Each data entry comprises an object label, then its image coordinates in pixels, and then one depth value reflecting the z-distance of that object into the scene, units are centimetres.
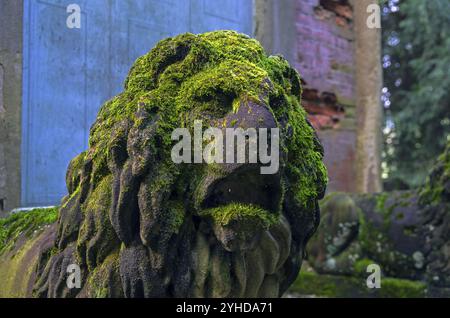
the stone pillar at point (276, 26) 445
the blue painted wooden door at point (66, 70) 294
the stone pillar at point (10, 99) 282
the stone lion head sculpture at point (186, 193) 142
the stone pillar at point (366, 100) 557
